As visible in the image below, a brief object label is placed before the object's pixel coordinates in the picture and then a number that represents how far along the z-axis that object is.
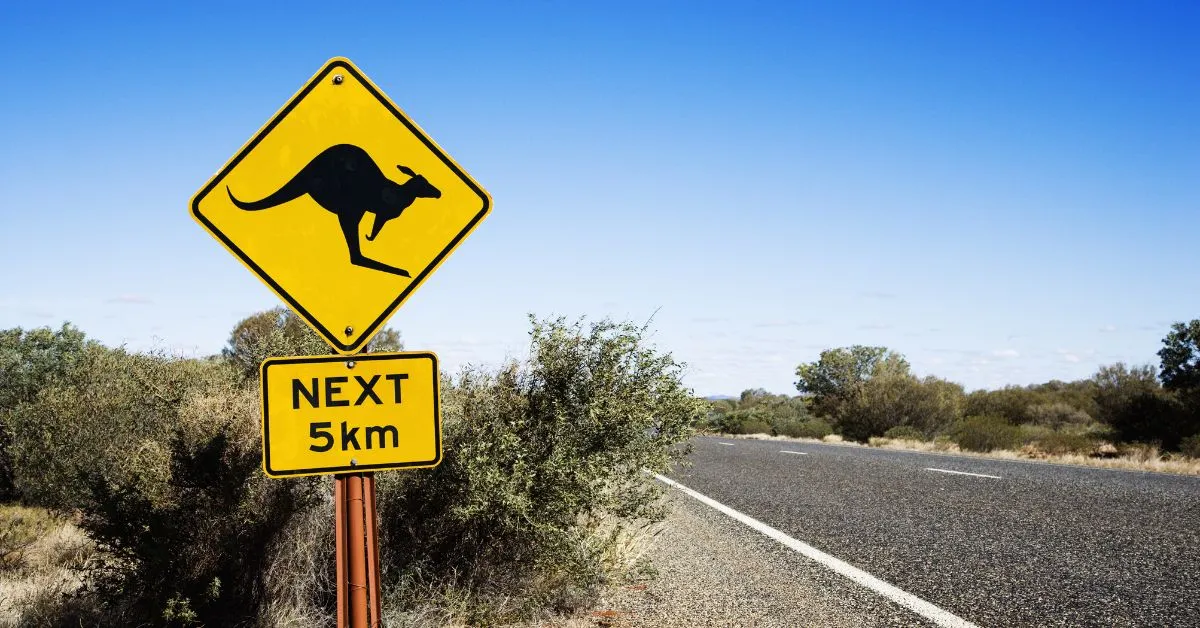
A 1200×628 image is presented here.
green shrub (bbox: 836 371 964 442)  36.09
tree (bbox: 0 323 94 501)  11.09
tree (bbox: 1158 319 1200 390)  29.61
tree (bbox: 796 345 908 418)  58.28
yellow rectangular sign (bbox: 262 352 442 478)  2.83
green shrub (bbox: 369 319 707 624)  4.63
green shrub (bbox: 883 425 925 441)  31.97
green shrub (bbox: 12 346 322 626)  4.53
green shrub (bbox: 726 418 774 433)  41.84
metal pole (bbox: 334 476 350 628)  2.84
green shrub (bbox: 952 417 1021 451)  23.98
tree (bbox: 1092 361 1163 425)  30.70
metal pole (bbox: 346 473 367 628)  2.85
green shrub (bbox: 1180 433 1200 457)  21.17
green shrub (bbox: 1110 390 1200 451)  28.14
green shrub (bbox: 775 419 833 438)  37.66
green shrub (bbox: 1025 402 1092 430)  39.31
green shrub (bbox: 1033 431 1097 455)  21.61
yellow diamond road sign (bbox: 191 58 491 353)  2.97
